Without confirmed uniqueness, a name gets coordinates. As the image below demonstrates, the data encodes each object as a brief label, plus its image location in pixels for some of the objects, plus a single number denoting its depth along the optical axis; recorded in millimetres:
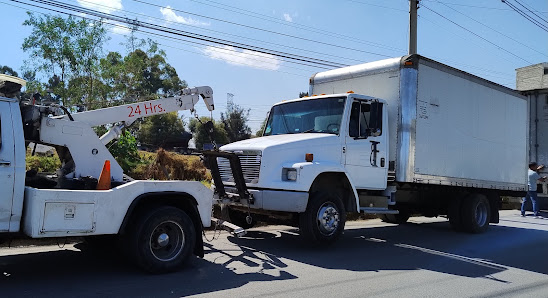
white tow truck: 4949
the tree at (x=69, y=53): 17406
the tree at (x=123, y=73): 20094
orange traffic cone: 5684
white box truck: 7648
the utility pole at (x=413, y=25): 16781
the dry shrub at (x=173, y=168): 14000
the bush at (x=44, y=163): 11664
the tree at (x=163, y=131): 43594
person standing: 15213
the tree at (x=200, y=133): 51094
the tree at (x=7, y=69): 33353
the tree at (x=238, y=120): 52009
